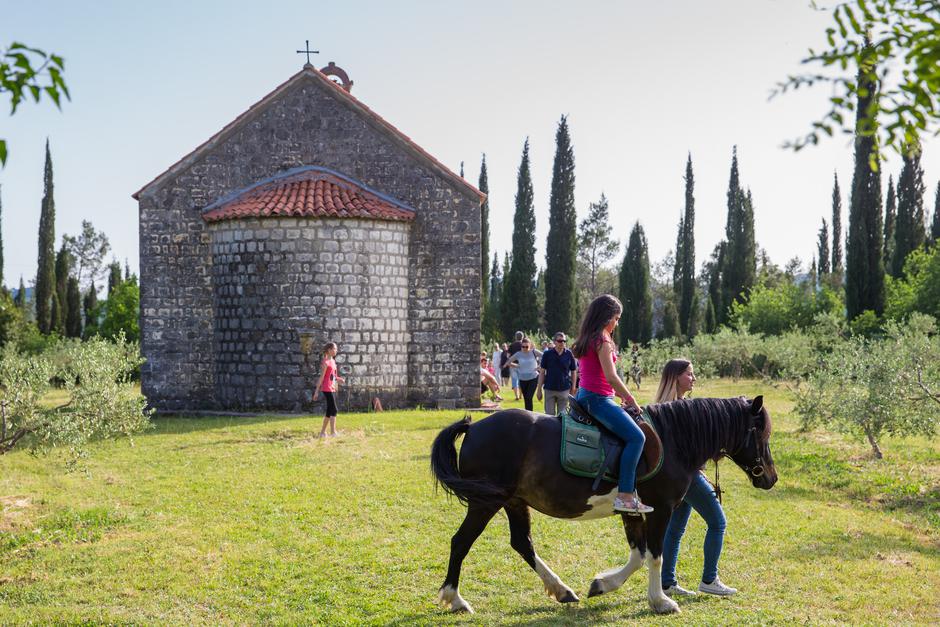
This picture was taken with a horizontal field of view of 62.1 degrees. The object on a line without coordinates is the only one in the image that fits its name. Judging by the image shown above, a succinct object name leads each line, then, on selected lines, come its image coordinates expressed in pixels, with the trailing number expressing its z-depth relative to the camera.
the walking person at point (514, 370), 18.81
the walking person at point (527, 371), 15.87
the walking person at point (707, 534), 6.23
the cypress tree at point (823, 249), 64.62
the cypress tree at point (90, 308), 38.86
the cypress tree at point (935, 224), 43.62
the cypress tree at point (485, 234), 47.81
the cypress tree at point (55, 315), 43.03
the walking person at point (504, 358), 25.99
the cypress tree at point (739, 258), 47.83
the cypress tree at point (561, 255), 40.38
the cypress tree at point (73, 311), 45.88
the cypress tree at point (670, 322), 48.22
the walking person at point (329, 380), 14.30
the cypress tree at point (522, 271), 42.38
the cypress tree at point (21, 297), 48.38
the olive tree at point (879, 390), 11.28
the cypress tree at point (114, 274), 51.44
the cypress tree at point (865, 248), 34.19
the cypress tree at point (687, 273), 48.03
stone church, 18.36
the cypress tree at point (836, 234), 59.91
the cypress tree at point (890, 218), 43.81
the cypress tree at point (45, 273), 42.84
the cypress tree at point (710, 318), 46.53
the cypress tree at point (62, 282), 44.67
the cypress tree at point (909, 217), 40.78
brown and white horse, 5.78
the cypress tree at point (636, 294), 47.31
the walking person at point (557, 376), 13.12
